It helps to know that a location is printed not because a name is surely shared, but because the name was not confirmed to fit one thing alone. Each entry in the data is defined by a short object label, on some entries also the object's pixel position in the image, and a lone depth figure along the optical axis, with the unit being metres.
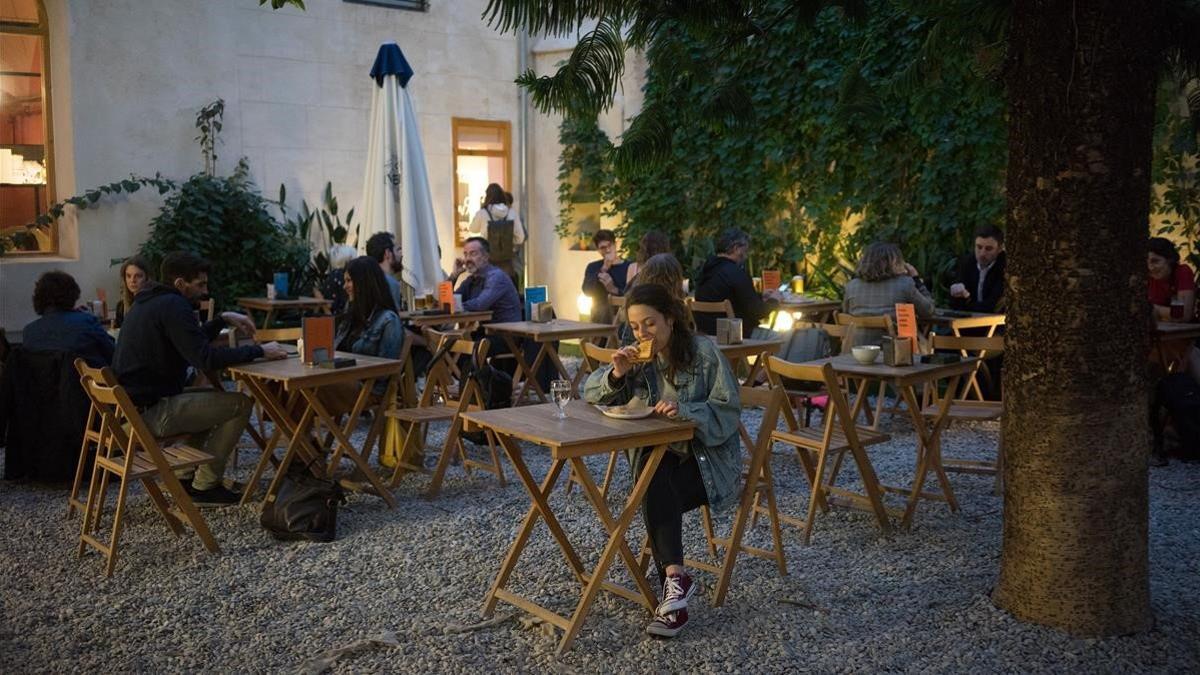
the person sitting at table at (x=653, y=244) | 8.34
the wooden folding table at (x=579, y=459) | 3.88
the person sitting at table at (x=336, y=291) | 8.60
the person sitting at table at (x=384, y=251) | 8.64
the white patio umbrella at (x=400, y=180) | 10.06
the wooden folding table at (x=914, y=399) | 5.38
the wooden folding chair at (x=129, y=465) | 4.99
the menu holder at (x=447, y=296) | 8.67
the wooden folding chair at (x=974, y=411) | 5.94
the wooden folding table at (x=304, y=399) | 5.66
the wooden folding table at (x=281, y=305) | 10.61
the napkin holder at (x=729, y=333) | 6.66
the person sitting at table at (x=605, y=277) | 9.60
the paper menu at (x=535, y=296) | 8.47
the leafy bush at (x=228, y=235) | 11.21
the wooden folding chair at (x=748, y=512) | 4.36
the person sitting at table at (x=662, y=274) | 5.92
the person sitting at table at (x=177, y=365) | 5.70
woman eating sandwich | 4.20
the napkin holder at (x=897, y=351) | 5.57
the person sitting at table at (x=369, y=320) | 6.53
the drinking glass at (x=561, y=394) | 4.22
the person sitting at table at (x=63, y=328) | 6.45
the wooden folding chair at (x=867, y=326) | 6.92
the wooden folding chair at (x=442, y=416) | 6.18
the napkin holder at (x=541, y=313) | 8.26
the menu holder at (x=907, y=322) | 5.70
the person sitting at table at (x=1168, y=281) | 7.36
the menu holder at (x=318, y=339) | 5.83
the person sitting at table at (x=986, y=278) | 8.51
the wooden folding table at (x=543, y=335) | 7.76
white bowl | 5.67
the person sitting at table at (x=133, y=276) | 6.89
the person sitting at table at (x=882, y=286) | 7.50
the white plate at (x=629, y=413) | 4.14
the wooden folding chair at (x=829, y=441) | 5.13
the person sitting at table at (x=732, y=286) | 8.03
